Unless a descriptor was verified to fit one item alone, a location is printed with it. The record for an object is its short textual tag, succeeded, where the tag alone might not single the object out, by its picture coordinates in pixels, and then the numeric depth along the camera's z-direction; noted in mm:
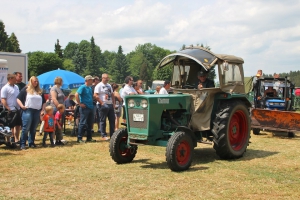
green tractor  7074
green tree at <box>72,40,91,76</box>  103562
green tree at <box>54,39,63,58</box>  81938
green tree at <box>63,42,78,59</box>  129500
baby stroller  9140
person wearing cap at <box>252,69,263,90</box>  13727
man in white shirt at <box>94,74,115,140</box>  10805
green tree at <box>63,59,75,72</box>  89725
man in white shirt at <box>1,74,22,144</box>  9641
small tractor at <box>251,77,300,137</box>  11719
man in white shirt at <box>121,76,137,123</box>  11711
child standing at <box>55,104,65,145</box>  10250
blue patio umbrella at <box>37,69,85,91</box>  19880
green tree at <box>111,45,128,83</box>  111000
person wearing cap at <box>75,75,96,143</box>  10477
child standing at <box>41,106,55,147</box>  9916
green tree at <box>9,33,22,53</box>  65800
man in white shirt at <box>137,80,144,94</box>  12803
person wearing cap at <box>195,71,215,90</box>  8227
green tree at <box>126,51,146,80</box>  121375
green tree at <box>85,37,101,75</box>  98875
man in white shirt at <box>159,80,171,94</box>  10298
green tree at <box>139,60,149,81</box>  101125
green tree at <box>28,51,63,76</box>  66312
